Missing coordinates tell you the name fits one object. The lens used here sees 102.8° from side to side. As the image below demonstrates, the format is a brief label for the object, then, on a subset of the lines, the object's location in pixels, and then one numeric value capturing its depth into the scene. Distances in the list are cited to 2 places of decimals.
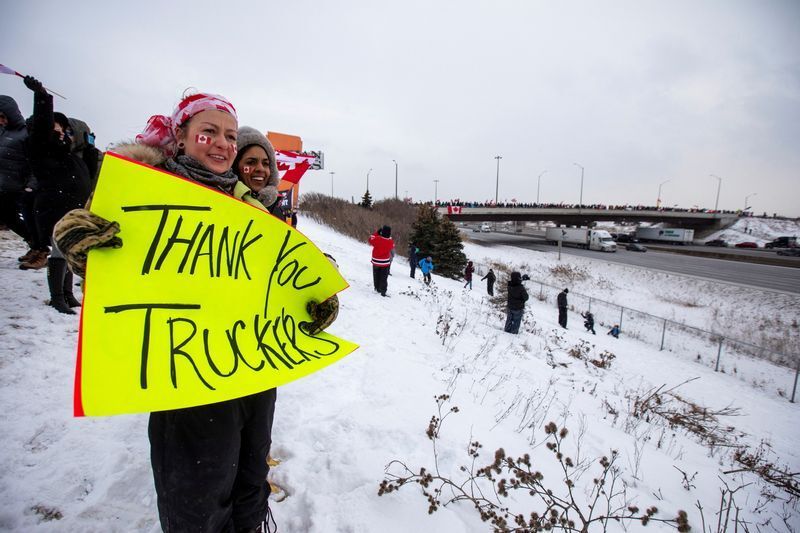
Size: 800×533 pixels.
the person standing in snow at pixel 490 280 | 15.28
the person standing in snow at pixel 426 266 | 12.67
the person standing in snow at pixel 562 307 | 11.60
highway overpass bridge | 43.53
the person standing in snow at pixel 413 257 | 13.66
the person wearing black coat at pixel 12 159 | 3.41
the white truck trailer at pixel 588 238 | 37.86
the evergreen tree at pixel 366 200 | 37.19
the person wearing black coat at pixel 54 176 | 2.97
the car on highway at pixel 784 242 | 43.22
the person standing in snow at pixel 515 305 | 8.50
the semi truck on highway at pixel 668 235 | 47.91
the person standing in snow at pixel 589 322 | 11.94
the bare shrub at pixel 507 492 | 2.06
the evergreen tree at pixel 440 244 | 20.34
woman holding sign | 1.31
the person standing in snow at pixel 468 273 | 15.98
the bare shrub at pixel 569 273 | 25.03
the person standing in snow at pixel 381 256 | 8.20
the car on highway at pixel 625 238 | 53.25
